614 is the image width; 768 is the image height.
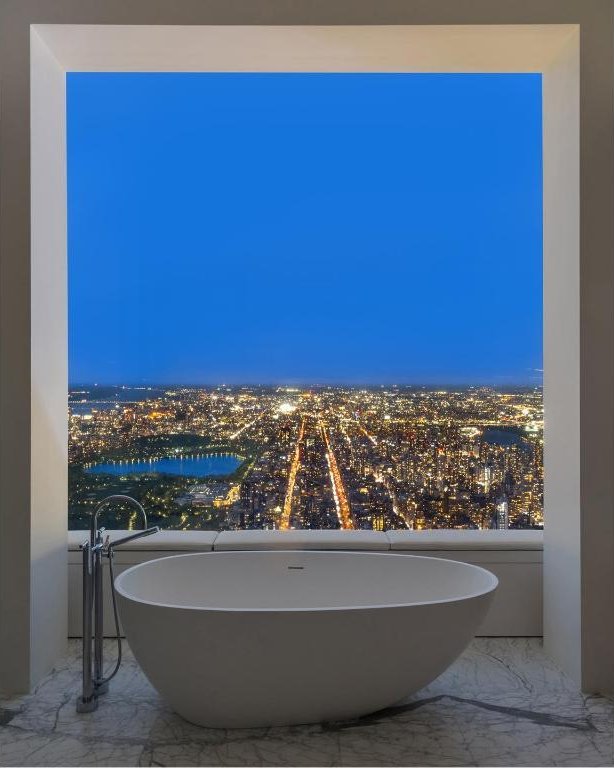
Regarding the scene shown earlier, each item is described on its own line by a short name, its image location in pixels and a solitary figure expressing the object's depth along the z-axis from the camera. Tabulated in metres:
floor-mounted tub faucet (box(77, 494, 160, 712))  2.56
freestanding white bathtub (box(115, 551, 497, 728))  2.28
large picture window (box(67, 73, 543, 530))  3.72
